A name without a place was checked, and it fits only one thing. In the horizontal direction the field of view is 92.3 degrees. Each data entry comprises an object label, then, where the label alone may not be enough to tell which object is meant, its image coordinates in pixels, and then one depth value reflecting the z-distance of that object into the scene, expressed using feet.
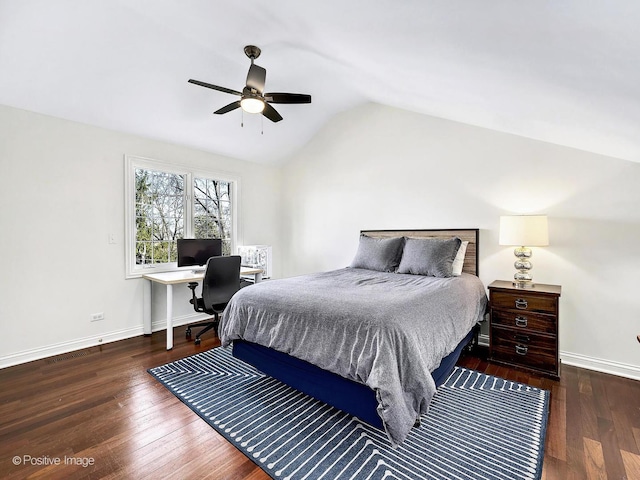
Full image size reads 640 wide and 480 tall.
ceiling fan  8.06
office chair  10.88
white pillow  10.34
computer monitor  12.37
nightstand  8.53
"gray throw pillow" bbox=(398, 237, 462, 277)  10.14
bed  5.45
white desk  10.71
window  12.00
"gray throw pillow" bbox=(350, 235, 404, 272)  11.44
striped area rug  5.23
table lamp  8.96
